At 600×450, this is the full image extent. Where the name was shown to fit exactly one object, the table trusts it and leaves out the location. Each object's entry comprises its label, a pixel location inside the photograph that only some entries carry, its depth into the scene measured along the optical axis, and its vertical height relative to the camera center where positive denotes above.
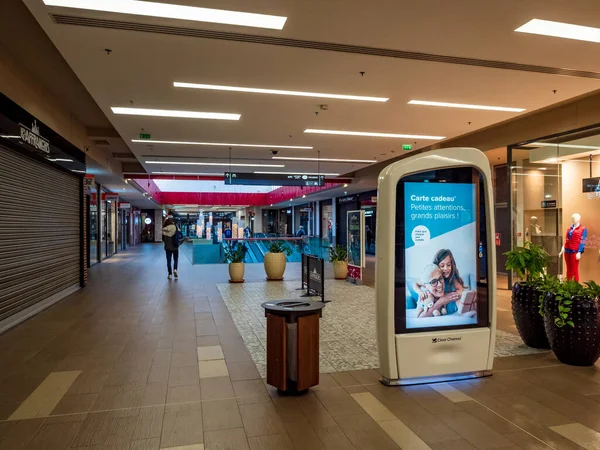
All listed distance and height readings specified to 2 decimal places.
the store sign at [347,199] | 22.45 +1.54
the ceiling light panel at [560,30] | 4.26 +1.99
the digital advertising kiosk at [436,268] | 3.63 -0.36
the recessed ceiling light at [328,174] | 16.57 +2.11
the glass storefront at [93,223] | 15.50 +0.21
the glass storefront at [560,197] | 8.30 +0.61
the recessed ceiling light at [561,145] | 7.92 +1.59
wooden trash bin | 3.46 -0.96
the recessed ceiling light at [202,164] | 13.14 +2.05
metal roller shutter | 5.96 -0.04
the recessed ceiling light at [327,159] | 12.62 +2.06
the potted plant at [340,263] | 11.11 -0.91
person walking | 11.03 -0.25
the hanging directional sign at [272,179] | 13.23 +1.51
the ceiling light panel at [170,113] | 7.26 +1.98
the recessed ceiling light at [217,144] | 9.79 +2.01
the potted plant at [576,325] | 4.17 -0.95
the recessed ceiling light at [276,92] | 5.98 +1.99
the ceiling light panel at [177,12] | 3.77 +1.97
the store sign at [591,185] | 8.26 +0.82
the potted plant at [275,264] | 10.91 -0.91
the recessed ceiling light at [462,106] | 6.94 +2.00
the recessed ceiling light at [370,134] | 9.06 +2.03
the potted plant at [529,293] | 4.83 -0.75
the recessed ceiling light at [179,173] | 16.89 +2.17
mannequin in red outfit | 8.38 -0.36
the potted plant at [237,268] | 10.52 -0.97
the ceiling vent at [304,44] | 4.07 +1.96
